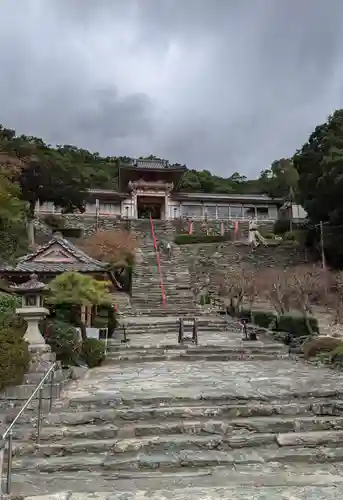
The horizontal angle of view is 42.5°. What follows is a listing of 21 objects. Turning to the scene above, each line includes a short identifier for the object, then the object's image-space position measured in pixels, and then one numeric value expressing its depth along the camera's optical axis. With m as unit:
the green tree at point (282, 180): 42.75
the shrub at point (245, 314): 18.60
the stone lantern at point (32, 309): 8.04
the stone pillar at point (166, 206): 40.97
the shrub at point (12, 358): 6.18
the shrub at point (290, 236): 33.69
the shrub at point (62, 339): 8.88
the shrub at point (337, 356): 9.79
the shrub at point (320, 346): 10.97
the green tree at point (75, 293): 10.62
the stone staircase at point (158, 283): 21.78
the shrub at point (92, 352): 10.22
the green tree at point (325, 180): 27.31
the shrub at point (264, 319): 15.95
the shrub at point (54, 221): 35.38
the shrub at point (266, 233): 36.23
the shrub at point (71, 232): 33.94
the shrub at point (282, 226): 38.41
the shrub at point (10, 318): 7.61
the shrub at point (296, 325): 13.88
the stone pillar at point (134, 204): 40.50
